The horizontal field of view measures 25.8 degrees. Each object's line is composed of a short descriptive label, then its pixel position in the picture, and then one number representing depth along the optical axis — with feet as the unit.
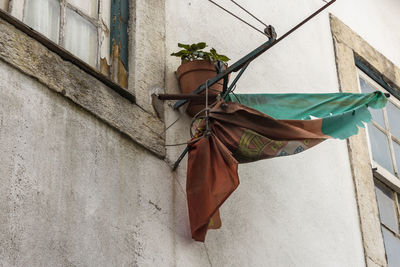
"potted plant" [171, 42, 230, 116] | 15.21
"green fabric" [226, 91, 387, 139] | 15.16
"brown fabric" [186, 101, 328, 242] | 13.47
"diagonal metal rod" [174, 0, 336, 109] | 14.56
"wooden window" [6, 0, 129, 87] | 13.85
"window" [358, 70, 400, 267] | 18.79
